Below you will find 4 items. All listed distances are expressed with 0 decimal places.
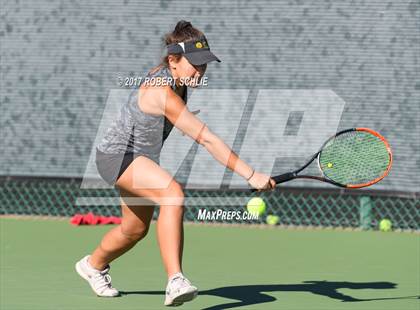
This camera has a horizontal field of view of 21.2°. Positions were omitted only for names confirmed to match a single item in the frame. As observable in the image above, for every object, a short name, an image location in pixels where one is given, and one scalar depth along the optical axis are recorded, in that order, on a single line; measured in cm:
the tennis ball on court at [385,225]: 1098
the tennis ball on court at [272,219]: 1120
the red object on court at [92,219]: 1134
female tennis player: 621
